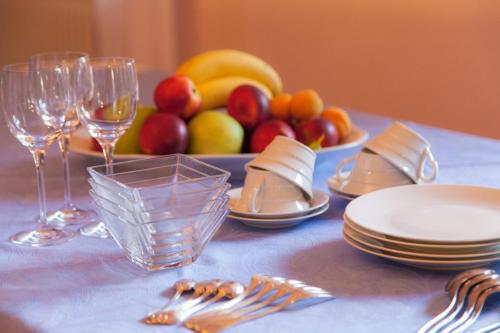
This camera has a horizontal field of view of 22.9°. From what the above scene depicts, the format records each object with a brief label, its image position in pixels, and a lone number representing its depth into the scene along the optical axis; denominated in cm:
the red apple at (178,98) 172
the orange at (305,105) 176
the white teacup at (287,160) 139
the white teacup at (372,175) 148
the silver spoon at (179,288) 119
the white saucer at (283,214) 139
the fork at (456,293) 114
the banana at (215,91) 193
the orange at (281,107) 178
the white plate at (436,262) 124
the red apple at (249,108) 174
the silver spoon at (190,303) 116
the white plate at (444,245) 124
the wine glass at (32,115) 137
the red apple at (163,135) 168
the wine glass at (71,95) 141
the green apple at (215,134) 168
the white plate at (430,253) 124
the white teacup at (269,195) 140
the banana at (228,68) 201
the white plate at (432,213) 128
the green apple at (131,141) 172
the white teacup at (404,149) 147
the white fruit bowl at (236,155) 162
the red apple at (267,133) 169
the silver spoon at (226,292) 120
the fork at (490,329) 113
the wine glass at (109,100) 141
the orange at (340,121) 177
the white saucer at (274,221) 139
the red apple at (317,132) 171
